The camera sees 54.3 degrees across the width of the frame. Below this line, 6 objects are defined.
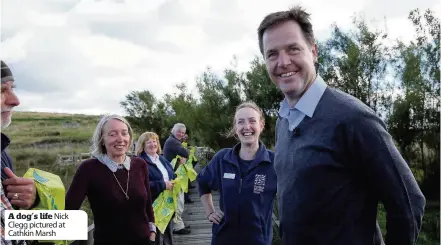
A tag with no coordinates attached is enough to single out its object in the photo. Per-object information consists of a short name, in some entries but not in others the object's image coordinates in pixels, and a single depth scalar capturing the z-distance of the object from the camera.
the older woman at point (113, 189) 2.81
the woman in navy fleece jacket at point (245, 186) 2.70
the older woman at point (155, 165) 4.54
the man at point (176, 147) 7.01
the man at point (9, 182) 1.56
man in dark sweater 1.28
